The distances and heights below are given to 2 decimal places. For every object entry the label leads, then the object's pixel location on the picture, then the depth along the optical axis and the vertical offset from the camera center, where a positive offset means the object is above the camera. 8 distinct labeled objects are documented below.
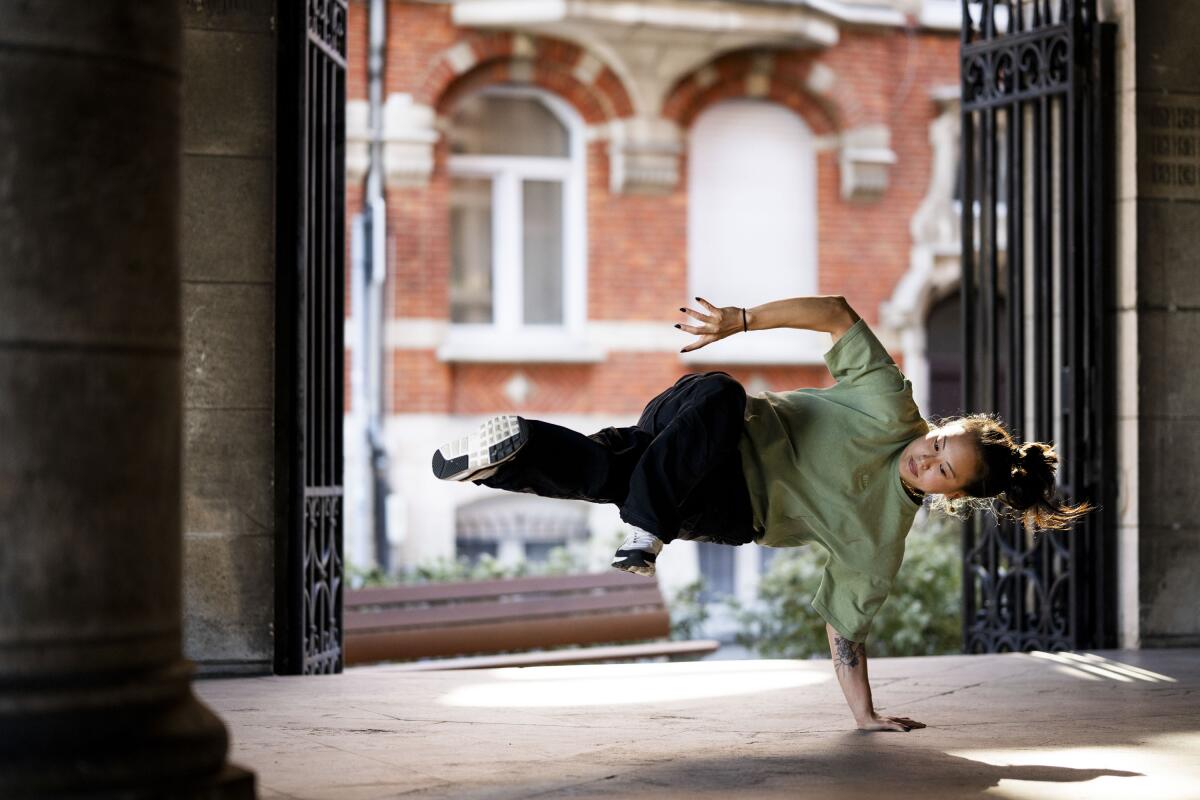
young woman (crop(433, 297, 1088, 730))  4.84 -0.27
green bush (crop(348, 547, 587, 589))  11.77 -1.47
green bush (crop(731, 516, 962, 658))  10.98 -1.60
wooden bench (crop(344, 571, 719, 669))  9.30 -1.44
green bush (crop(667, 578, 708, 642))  11.97 -1.76
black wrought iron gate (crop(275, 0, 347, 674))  6.90 +0.16
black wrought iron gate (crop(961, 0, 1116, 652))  7.93 +0.43
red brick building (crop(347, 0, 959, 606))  14.99 +1.74
